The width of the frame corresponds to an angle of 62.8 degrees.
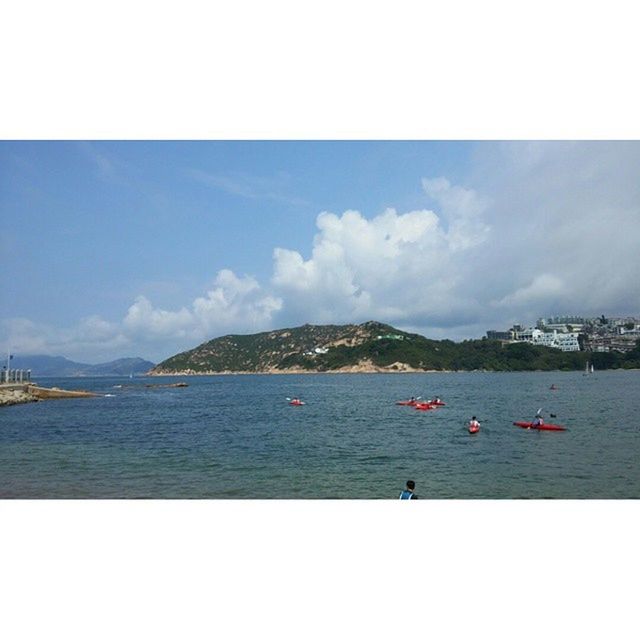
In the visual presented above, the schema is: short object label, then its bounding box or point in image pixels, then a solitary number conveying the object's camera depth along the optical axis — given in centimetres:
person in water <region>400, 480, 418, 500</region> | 947
